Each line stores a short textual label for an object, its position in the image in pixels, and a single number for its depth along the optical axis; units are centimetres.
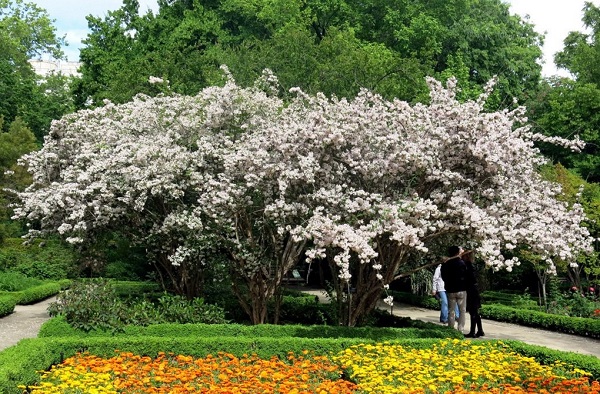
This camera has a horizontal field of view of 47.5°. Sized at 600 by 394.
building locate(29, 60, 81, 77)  11177
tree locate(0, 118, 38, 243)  2944
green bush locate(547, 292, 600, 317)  1819
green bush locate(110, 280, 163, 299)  1908
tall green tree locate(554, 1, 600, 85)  3253
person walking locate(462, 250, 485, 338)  1420
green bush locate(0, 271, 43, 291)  2220
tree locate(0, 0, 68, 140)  4094
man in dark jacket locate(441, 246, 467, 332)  1364
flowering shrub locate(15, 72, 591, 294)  1121
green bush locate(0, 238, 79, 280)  2759
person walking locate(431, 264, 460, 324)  1686
